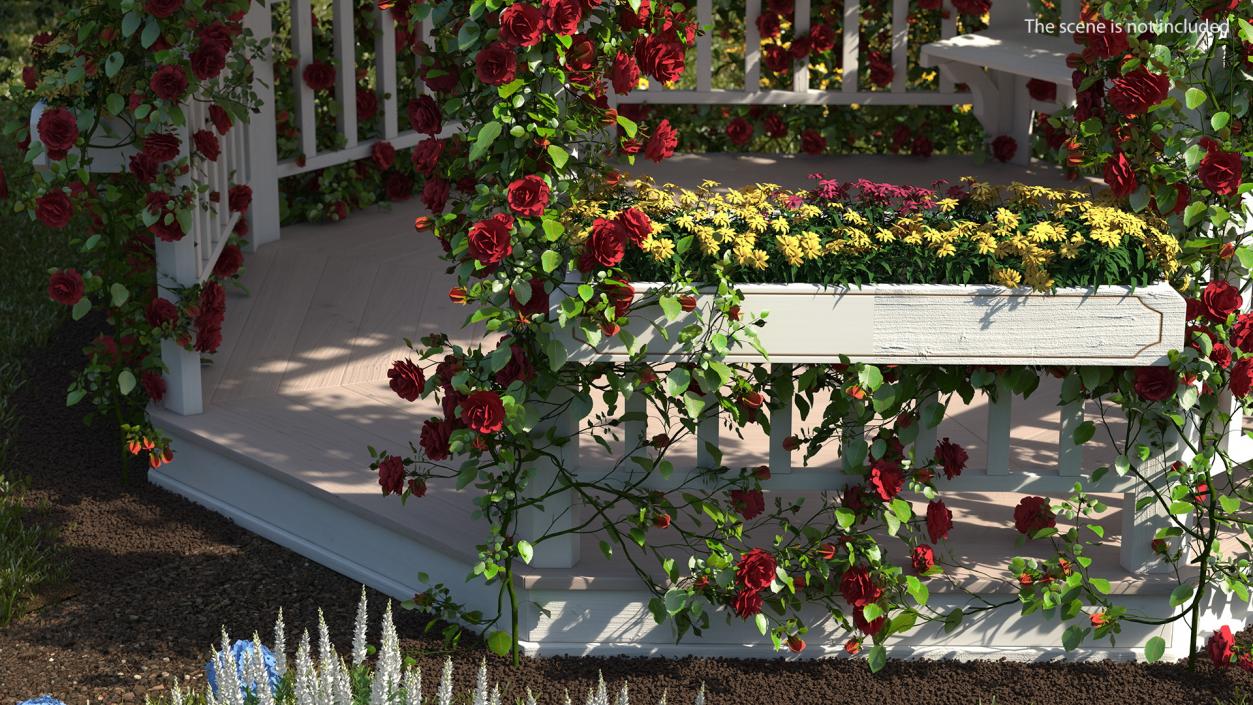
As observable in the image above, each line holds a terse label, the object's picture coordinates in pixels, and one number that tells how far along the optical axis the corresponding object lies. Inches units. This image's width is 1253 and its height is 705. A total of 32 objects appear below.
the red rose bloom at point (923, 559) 141.9
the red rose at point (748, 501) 142.2
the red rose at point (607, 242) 129.6
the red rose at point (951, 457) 141.0
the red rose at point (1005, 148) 258.2
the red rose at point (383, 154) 235.9
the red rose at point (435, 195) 138.4
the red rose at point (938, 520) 142.1
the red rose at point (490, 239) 129.3
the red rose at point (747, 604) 138.6
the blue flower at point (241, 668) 128.6
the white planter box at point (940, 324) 133.3
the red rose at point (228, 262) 187.9
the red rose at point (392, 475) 145.3
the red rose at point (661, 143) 133.9
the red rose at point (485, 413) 132.3
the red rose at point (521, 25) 126.6
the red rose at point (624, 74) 131.4
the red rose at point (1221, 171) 131.0
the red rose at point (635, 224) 130.1
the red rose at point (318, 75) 225.3
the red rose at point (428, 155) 135.0
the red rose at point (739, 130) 266.1
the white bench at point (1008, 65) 225.8
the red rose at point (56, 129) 161.6
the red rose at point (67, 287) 170.1
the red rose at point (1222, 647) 143.6
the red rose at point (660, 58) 133.0
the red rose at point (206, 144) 172.1
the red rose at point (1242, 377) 133.4
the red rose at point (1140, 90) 131.0
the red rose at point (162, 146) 165.5
